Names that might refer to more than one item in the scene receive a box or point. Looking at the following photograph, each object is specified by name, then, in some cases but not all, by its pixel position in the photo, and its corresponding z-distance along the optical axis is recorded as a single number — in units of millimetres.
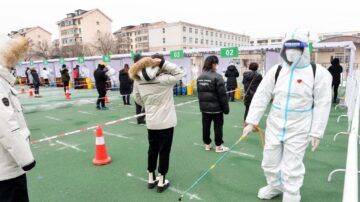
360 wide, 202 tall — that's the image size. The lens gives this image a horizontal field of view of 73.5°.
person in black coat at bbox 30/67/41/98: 13781
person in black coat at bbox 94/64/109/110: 9570
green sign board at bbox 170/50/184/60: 12977
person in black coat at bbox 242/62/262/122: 6219
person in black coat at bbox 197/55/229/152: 4594
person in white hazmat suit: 2539
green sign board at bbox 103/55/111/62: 16936
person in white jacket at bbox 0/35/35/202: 1726
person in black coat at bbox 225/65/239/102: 10977
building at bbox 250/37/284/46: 78931
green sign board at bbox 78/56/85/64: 18719
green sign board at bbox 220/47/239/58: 11180
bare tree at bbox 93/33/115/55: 55806
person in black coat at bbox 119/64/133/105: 10445
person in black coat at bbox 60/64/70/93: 14922
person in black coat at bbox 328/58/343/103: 9742
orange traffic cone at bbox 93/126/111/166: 4359
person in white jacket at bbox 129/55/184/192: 3109
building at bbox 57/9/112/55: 66938
